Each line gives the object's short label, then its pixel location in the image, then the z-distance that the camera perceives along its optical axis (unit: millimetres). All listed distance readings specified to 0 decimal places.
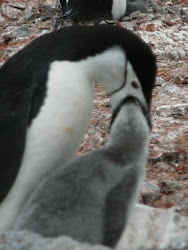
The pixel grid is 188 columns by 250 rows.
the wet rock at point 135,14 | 14097
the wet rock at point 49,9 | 14945
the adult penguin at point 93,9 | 14602
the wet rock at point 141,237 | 5289
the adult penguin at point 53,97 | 6223
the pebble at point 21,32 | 13347
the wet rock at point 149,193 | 7566
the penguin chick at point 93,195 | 5547
